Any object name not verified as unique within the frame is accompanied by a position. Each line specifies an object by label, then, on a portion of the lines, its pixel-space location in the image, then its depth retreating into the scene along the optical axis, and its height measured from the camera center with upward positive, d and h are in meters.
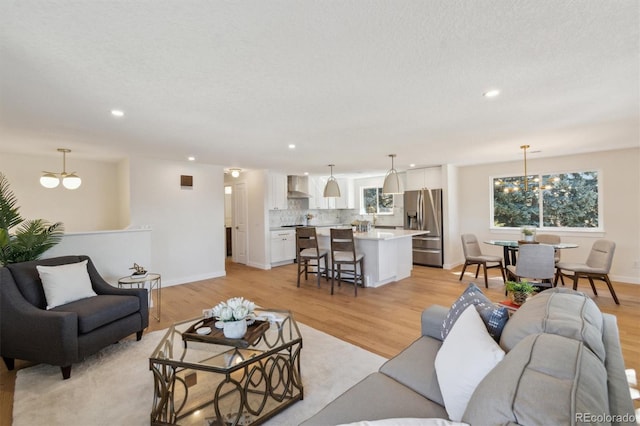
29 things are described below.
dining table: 4.47 -0.61
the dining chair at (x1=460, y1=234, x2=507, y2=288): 5.06 -0.85
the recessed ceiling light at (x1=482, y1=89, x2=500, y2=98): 2.41 +0.97
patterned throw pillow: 1.55 -0.58
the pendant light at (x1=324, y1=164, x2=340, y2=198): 6.08 +0.47
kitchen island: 5.08 -0.76
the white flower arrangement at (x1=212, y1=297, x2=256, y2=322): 2.01 -0.67
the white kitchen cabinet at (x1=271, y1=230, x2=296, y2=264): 7.10 -0.83
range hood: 7.69 +0.68
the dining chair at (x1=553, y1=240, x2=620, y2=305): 3.99 -0.86
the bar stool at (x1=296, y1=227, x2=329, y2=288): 5.13 -0.61
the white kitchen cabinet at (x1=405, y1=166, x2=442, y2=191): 6.71 +0.76
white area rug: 1.95 -1.32
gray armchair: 2.37 -0.90
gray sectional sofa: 0.76 -0.53
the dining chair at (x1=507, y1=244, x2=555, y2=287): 3.93 -0.75
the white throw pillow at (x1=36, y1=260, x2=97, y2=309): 2.71 -0.64
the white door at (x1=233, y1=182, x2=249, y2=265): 7.46 -0.21
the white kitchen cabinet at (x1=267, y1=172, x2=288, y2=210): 7.19 +0.55
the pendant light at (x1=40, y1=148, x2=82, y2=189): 4.12 +0.53
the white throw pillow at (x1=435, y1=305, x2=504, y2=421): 1.19 -0.68
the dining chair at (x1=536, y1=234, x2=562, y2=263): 4.95 -0.56
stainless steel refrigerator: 6.62 -0.28
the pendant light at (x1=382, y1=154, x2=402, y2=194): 5.18 +0.48
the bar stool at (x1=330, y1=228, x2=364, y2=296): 4.78 -0.63
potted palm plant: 2.95 -0.21
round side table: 3.47 -0.78
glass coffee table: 1.83 -1.12
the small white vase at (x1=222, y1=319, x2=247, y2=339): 2.01 -0.79
